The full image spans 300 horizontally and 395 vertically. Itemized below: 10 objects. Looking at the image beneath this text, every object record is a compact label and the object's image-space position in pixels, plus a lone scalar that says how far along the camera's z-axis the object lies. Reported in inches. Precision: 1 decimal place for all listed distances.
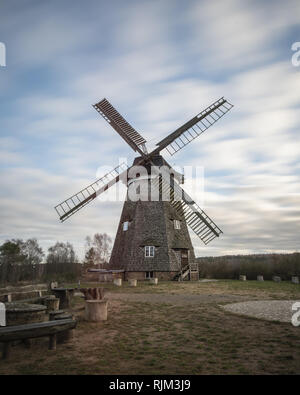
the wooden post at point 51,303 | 410.6
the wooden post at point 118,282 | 814.6
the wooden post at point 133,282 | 786.6
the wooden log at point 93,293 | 410.6
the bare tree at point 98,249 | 2201.0
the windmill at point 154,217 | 886.4
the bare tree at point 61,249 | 2501.2
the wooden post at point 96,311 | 370.0
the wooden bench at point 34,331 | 228.1
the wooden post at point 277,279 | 1034.8
